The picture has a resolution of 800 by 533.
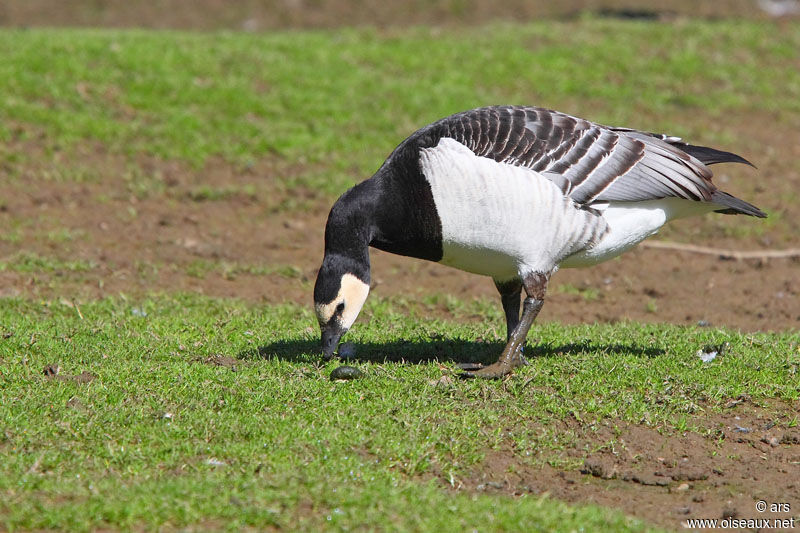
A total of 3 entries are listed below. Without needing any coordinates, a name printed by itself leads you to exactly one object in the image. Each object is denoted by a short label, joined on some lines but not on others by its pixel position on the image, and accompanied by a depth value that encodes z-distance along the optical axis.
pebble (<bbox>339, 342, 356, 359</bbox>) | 14.52
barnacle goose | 12.96
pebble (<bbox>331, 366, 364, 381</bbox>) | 13.19
